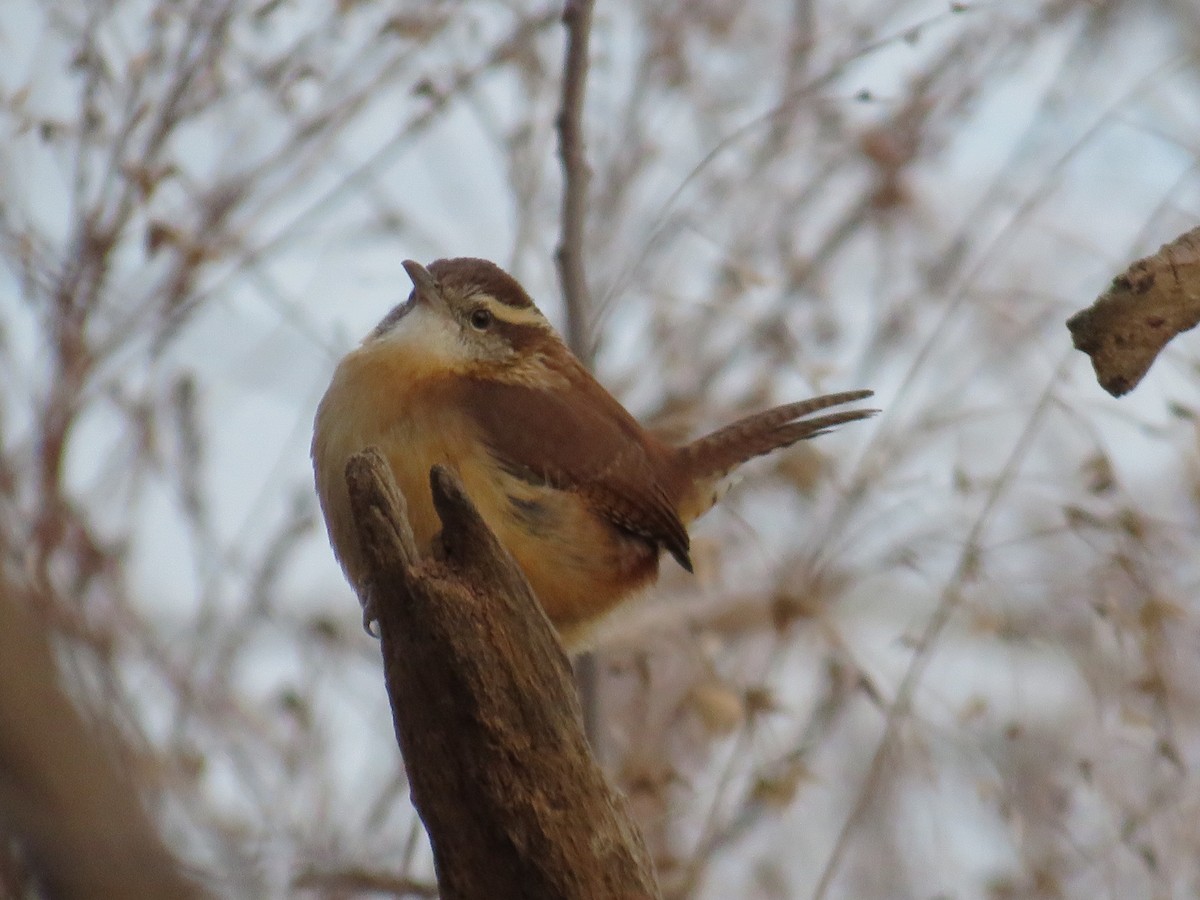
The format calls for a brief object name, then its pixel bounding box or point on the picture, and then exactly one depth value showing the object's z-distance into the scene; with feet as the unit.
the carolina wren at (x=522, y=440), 21.80
